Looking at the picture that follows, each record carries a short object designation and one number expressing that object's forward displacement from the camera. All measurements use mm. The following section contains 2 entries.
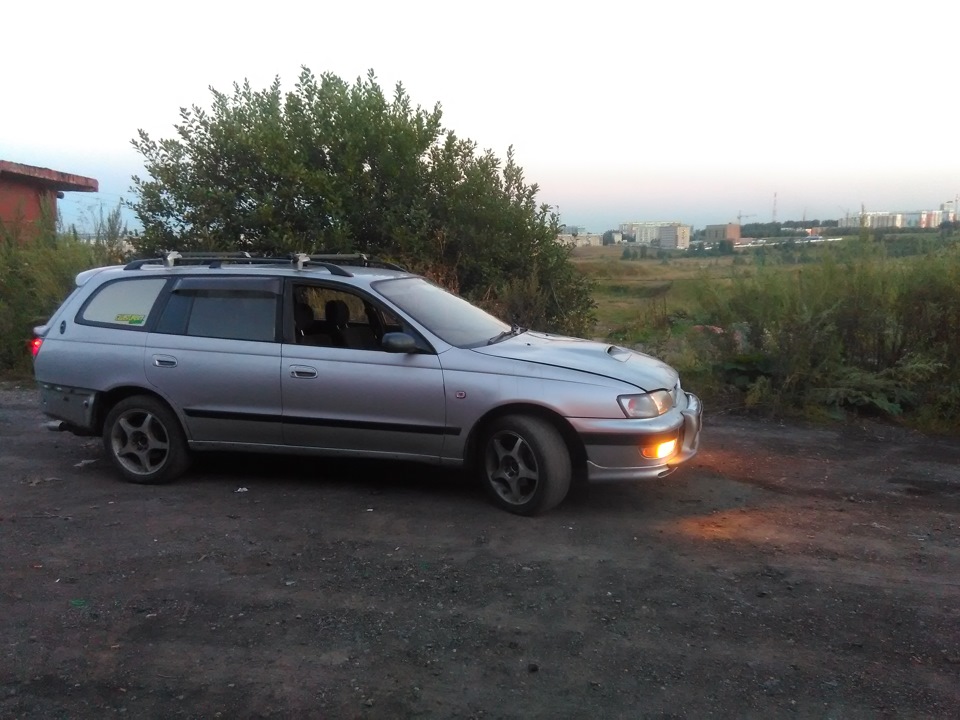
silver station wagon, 6051
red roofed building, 17781
